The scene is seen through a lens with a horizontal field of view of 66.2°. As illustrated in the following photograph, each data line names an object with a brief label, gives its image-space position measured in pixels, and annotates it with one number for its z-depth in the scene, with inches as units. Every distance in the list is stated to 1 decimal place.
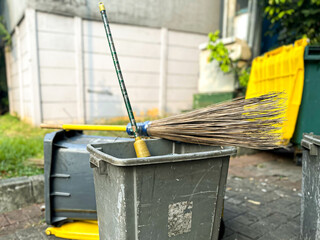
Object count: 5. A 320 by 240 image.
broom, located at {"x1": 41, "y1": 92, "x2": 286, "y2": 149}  62.7
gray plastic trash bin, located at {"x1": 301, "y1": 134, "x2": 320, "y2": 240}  65.8
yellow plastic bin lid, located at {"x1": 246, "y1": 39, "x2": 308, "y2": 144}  131.2
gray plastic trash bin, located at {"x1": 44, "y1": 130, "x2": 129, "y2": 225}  80.0
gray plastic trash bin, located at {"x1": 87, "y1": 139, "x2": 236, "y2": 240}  47.9
